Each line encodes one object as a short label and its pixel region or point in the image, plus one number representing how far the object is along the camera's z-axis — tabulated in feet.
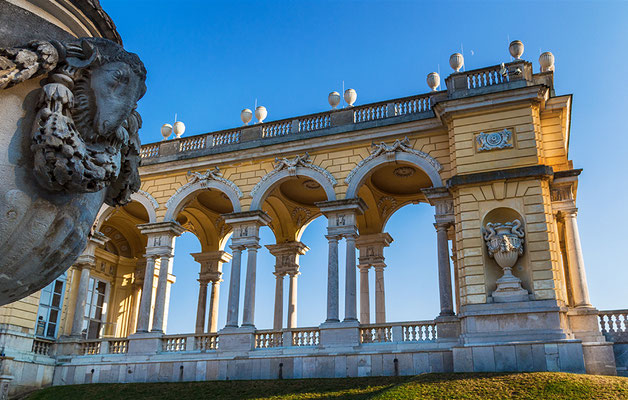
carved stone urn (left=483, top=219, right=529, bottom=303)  53.06
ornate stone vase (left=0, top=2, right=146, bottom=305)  14.08
